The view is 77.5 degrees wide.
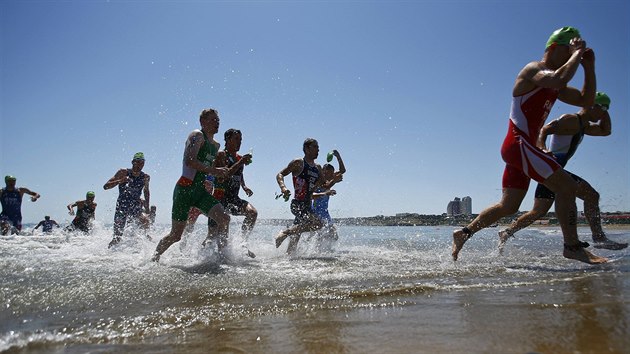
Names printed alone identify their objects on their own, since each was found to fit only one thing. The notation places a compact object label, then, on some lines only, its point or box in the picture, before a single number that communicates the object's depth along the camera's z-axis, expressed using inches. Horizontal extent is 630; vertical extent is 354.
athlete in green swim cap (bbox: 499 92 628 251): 190.2
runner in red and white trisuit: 150.3
